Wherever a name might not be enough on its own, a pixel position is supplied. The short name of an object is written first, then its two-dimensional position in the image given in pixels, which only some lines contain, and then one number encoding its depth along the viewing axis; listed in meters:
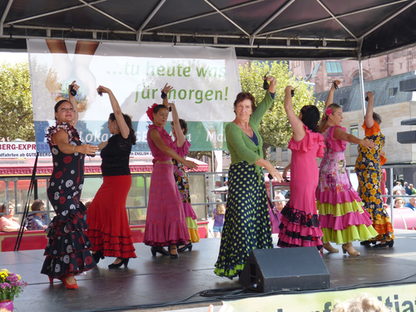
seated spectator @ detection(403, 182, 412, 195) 19.46
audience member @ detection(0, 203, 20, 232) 12.07
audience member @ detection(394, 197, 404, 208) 15.60
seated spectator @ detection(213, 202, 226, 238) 15.26
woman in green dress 5.86
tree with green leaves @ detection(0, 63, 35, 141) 30.89
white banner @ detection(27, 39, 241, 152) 8.70
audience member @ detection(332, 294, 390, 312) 2.64
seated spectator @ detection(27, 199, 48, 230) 12.63
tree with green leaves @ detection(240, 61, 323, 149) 39.91
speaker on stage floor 5.22
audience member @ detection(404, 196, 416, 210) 16.08
